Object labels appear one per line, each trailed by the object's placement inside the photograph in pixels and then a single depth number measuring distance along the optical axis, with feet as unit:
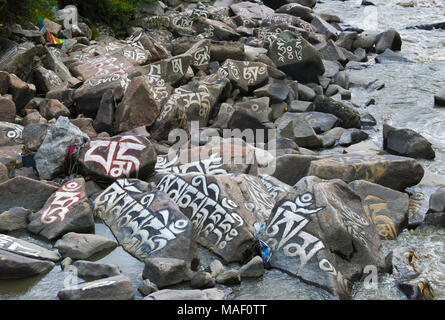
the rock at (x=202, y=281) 17.75
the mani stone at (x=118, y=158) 24.31
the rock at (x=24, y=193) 22.53
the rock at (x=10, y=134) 27.78
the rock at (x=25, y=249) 18.57
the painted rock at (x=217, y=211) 19.86
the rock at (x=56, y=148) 25.17
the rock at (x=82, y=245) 19.43
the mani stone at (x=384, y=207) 22.53
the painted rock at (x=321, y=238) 18.34
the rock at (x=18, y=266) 17.78
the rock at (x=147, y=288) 17.24
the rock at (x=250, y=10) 63.59
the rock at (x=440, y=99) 41.70
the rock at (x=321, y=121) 36.86
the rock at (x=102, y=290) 16.33
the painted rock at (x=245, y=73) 39.42
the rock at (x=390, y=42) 58.34
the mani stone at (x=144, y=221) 19.27
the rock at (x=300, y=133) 33.32
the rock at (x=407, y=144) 31.81
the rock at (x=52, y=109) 31.32
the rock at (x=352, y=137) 34.81
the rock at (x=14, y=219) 21.15
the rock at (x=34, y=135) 27.22
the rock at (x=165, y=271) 17.60
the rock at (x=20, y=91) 31.81
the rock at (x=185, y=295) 16.25
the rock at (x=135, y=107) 30.68
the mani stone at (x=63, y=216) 20.90
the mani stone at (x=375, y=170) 26.12
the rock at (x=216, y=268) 18.54
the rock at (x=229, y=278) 18.04
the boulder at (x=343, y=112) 37.68
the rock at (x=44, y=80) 34.96
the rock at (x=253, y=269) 18.58
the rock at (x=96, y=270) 17.73
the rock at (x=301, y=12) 65.41
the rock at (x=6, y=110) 29.76
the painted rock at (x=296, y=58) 44.27
